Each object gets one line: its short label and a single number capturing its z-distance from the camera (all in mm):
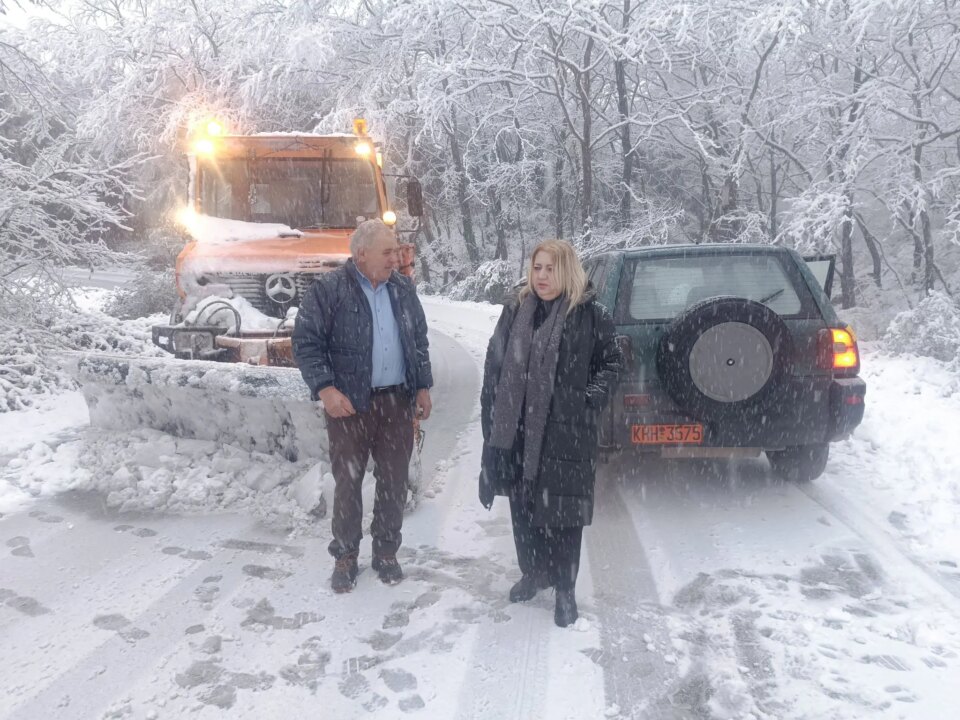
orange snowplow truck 5910
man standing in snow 3451
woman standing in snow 3145
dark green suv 4020
